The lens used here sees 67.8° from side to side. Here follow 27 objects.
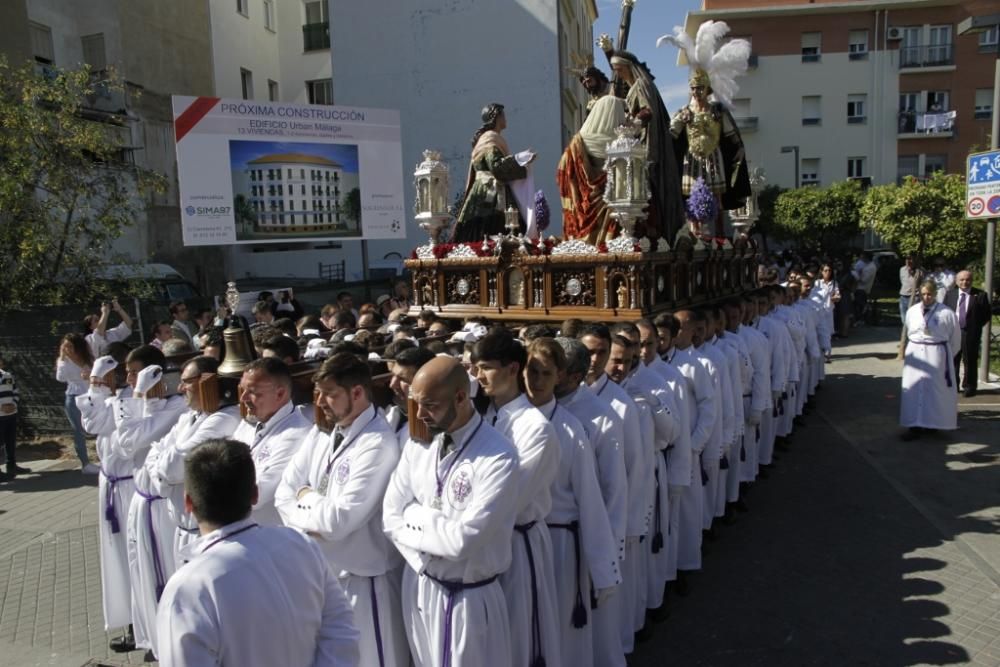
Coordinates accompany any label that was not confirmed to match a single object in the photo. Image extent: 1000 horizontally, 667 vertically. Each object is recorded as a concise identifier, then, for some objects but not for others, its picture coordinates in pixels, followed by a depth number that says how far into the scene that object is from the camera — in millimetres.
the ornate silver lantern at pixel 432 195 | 8977
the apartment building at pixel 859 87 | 33969
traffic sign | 9914
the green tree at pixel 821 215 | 27422
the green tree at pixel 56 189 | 9578
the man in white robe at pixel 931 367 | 8430
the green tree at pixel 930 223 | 16703
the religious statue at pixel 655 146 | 8109
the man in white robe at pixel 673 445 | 4852
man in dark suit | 10414
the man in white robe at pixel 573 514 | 3428
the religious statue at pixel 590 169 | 8242
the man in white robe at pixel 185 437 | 3820
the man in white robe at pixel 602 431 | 3717
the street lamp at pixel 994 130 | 9977
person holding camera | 8930
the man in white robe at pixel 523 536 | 3160
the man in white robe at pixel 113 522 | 4660
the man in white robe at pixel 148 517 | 4336
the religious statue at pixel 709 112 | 10164
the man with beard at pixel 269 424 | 3484
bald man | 2740
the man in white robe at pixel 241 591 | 1917
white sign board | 12273
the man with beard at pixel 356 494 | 3100
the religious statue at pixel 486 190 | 9070
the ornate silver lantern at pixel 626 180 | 6984
